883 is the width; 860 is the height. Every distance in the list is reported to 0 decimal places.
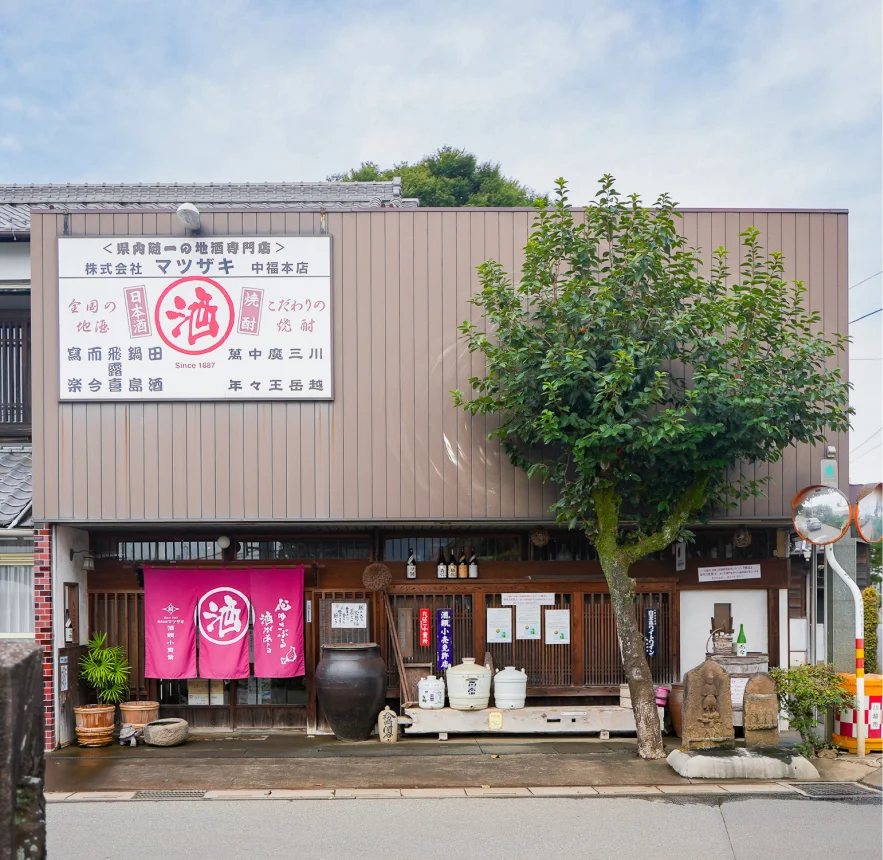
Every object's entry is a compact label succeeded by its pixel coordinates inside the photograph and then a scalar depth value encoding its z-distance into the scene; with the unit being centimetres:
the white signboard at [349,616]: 1379
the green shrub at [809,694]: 1110
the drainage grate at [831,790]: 996
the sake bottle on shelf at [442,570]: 1384
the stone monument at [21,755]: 304
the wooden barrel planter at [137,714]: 1301
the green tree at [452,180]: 3588
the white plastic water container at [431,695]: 1291
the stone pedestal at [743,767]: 1054
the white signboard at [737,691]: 1271
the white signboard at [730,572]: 1390
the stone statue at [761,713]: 1112
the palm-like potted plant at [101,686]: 1266
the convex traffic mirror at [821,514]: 1167
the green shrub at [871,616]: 2149
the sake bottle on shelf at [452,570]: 1387
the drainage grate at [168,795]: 1001
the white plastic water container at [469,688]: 1279
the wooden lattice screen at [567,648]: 1373
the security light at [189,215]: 1227
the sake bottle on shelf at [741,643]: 1380
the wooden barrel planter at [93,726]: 1263
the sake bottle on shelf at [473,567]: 1388
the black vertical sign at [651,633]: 1380
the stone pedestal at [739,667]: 1257
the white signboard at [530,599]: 1379
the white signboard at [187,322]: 1268
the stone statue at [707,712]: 1107
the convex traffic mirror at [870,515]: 1181
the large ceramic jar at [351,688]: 1260
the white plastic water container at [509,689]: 1291
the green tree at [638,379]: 1072
